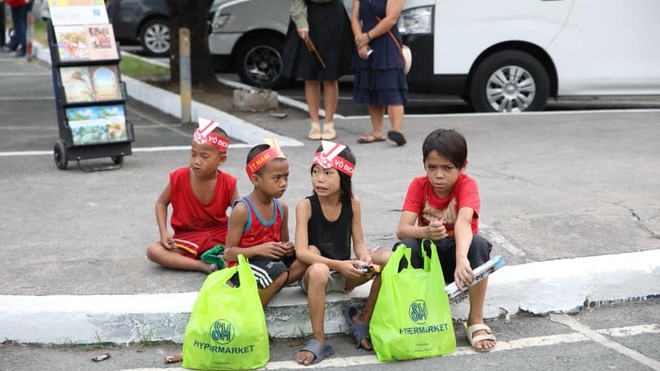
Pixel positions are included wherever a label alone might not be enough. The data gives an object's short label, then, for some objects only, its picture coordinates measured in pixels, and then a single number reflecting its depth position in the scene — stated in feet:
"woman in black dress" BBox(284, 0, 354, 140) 29.50
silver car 43.01
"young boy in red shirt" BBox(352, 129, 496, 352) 15.28
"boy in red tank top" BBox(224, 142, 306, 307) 15.40
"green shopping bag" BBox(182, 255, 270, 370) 14.10
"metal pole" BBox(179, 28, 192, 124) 34.63
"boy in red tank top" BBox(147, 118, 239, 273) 17.03
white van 33.96
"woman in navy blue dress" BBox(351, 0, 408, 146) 28.63
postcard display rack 26.43
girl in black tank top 15.08
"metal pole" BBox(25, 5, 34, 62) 61.72
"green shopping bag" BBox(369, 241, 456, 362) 14.65
